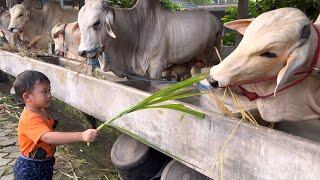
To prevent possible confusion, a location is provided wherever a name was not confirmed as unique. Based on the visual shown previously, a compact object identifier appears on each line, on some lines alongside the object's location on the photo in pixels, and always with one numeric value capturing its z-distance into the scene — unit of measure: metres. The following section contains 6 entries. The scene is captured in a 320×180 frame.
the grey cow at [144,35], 2.88
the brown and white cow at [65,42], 4.19
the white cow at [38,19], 5.40
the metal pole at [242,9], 4.17
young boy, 1.74
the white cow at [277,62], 1.43
